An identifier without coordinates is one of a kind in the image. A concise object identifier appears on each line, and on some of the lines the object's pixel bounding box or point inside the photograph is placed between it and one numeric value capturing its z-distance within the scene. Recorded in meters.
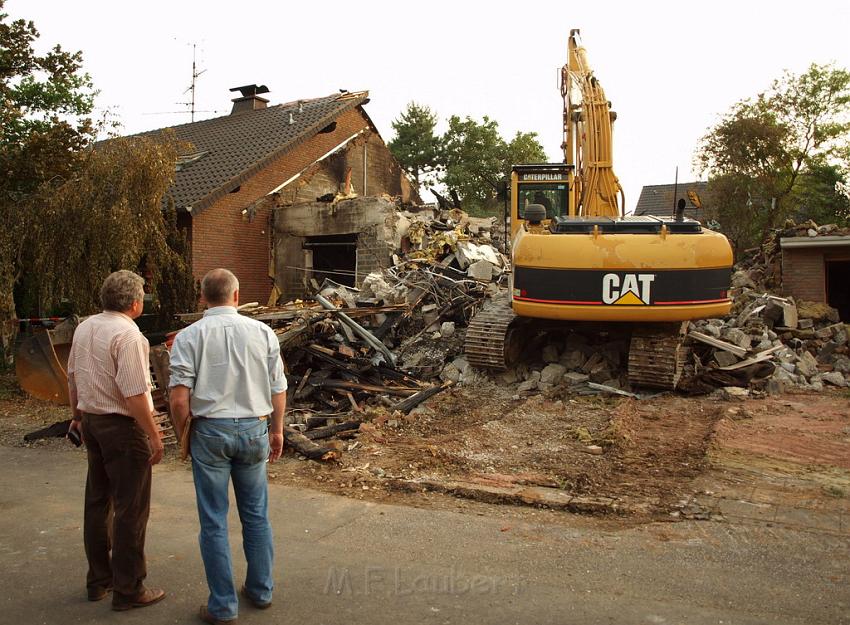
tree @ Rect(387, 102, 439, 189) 48.78
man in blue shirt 3.28
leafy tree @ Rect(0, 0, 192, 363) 10.30
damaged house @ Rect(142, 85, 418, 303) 18.14
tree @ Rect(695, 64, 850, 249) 22.39
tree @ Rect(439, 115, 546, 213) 41.72
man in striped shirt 3.47
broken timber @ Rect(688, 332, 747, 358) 9.94
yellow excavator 8.54
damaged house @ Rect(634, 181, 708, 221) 32.14
